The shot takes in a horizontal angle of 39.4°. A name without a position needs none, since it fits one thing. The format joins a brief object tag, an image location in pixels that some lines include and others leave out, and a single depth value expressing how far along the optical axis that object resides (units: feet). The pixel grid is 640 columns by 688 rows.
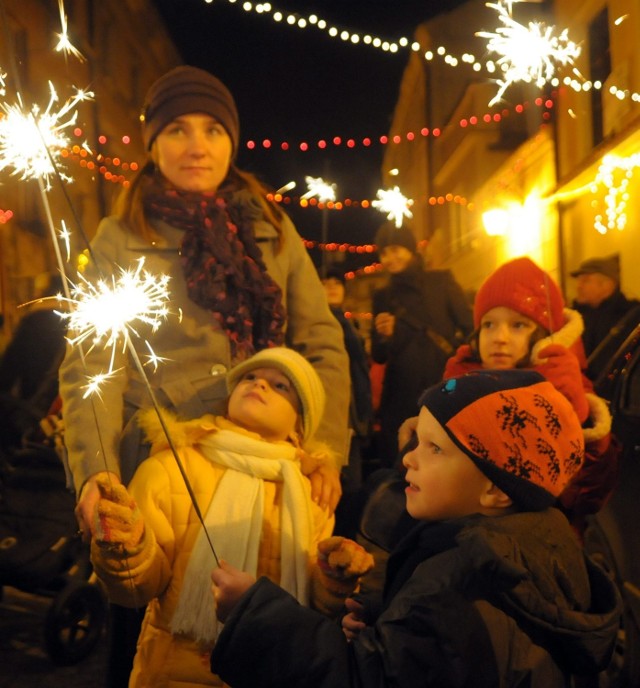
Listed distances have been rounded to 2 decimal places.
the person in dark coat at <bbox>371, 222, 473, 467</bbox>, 17.15
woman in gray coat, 8.66
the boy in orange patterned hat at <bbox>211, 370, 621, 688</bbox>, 5.45
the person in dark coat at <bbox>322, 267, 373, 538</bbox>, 14.46
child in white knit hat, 7.45
